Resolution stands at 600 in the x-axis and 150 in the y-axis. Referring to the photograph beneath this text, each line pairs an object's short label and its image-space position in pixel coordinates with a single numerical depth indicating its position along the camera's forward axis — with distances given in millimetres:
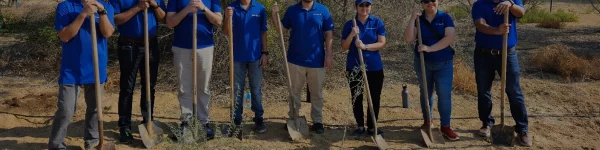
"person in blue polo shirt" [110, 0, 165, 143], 4852
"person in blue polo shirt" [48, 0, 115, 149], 4285
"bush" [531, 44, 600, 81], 8594
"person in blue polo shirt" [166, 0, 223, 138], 4898
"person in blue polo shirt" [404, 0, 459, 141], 5051
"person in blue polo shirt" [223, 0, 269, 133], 5160
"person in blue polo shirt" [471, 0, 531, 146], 5078
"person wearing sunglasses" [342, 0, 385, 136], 5016
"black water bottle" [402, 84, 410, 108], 6723
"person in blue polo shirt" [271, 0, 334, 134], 5152
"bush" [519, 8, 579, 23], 18391
